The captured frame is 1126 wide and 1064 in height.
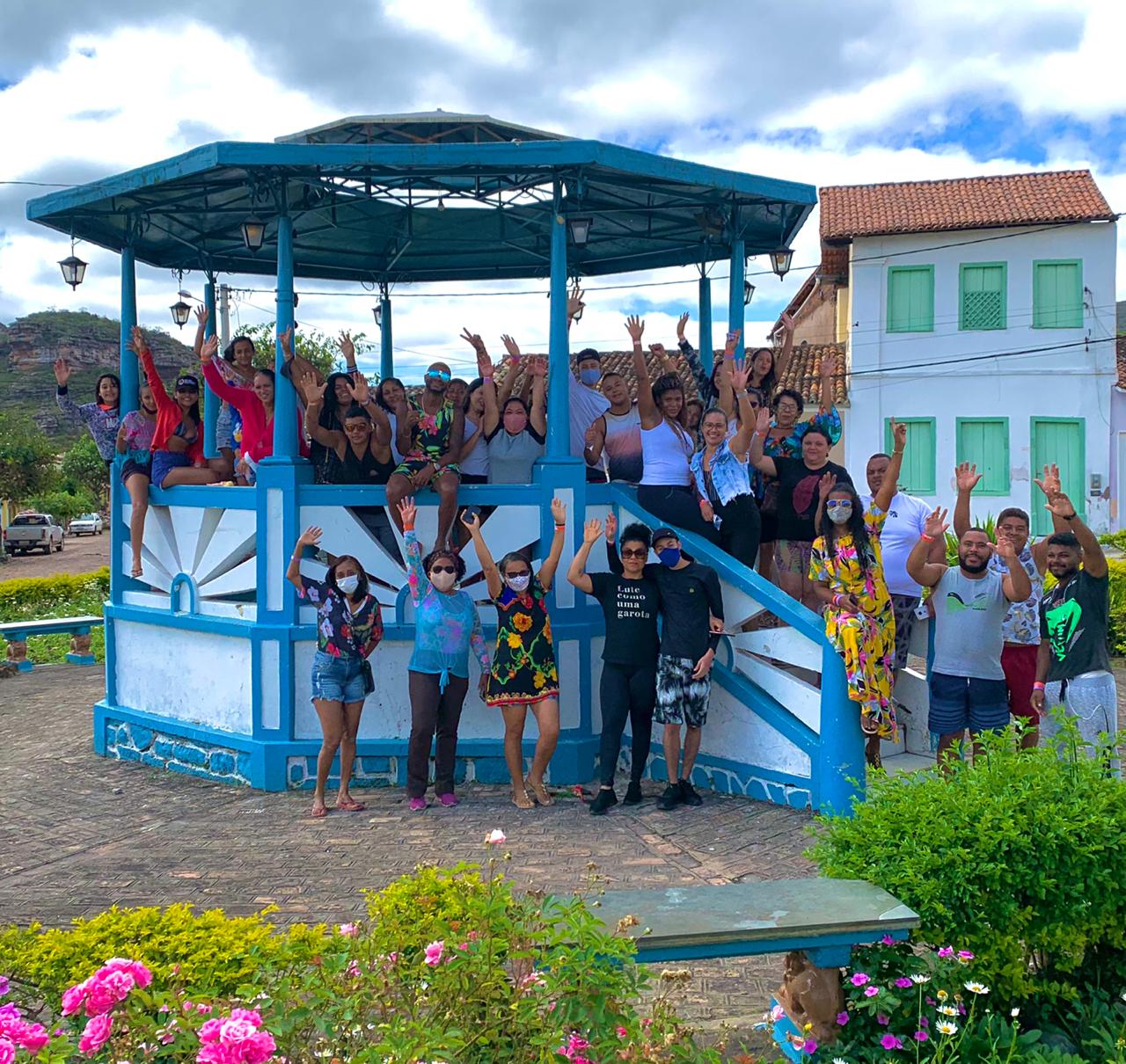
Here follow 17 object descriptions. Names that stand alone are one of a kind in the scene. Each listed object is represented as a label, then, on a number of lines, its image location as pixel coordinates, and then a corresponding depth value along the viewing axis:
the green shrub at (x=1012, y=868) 3.67
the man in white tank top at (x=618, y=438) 8.37
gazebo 7.12
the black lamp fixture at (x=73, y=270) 9.35
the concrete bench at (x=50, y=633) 13.80
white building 24.91
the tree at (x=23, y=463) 47.03
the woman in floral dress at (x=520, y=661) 7.05
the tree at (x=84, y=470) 56.06
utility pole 25.12
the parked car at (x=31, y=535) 40.75
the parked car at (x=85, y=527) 53.19
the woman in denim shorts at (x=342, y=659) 7.07
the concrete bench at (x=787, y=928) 3.44
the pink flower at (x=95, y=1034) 2.71
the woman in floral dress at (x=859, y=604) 6.47
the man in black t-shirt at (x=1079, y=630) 5.96
